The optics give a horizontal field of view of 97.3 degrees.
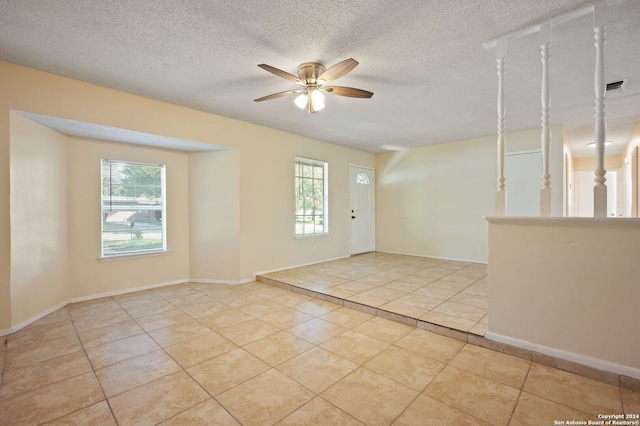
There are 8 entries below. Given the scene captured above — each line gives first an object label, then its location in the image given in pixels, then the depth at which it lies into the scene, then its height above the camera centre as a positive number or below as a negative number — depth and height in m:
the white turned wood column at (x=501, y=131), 2.34 +0.66
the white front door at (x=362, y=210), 6.52 +0.00
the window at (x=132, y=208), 3.90 +0.05
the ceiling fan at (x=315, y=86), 2.44 +1.17
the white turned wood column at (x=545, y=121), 2.10 +0.66
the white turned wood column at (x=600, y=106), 1.89 +0.69
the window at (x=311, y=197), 5.40 +0.27
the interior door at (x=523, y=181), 4.95 +0.49
